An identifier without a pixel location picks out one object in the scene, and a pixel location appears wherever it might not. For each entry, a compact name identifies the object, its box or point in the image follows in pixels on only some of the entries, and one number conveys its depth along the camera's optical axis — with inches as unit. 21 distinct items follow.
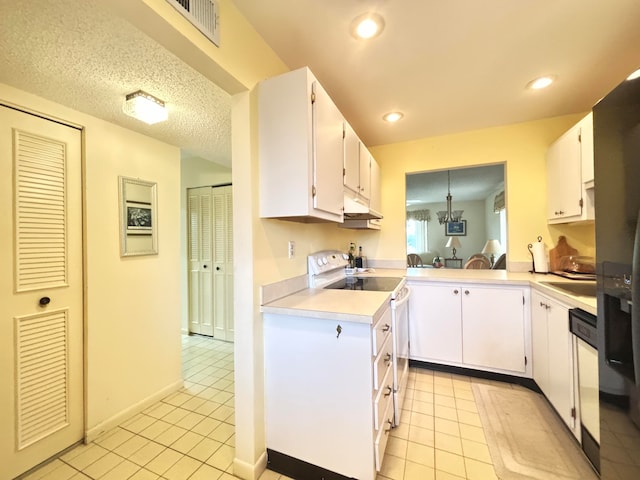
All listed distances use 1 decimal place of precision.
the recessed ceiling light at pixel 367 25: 53.1
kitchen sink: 63.9
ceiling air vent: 40.4
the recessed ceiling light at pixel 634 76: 30.5
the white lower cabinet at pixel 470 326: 87.0
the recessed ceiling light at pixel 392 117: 95.1
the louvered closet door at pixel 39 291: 56.2
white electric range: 69.3
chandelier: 218.4
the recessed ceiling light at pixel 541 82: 75.1
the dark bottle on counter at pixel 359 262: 122.0
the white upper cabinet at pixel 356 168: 76.5
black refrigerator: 30.8
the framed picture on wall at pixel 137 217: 78.1
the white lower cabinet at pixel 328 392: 49.5
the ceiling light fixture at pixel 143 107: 61.4
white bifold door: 131.4
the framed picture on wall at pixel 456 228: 221.0
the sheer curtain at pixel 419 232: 230.2
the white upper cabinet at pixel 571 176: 76.6
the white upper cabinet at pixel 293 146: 53.4
